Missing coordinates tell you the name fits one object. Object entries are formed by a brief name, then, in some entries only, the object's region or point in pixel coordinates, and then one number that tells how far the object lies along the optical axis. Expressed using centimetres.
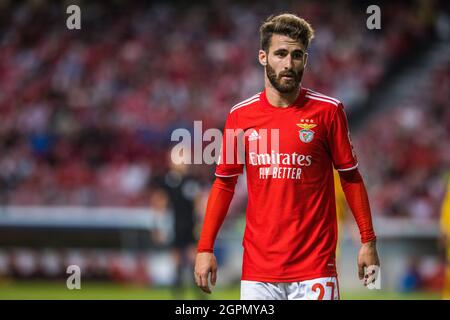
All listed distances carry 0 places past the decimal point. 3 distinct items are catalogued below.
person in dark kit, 2447
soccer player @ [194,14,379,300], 999
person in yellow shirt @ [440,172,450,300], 1989
